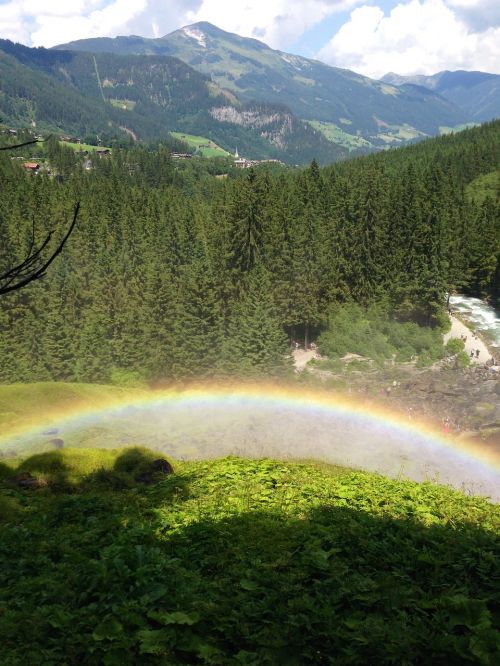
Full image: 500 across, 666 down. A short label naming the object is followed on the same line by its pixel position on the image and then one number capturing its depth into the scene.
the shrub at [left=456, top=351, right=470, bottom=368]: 56.06
